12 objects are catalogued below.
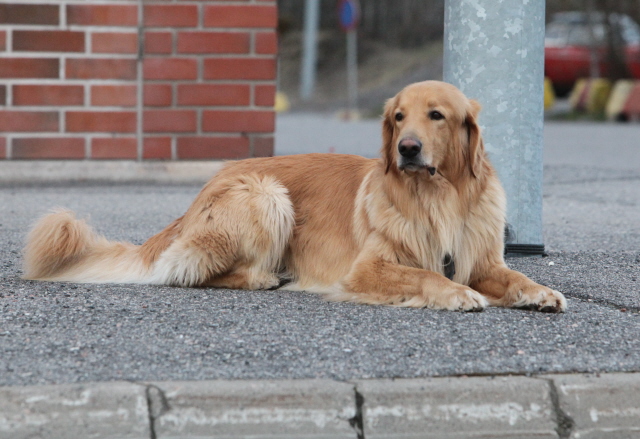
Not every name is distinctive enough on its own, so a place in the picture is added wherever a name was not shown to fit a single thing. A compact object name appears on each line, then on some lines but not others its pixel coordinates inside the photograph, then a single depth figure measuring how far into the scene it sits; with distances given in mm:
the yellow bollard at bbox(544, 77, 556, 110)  46406
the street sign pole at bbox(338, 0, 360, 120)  53403
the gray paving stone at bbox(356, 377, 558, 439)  6301
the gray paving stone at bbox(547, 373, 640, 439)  6391
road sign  56312
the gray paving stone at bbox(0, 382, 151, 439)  6105
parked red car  48781
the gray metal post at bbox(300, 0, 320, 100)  67437
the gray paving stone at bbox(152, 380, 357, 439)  6203
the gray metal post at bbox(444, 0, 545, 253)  11172
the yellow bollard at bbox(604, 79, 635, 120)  42094
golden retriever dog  8953
